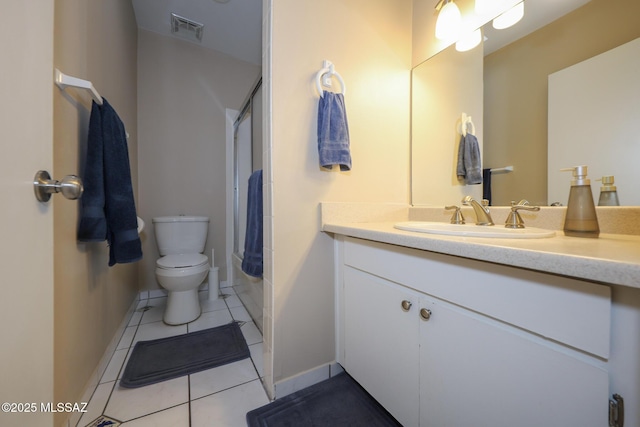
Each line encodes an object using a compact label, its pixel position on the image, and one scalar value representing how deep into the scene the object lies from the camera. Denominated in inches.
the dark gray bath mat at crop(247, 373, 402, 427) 36.8
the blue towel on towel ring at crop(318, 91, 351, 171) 41.7
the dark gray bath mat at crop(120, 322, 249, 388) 47.1
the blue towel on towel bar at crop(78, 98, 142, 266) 39.5
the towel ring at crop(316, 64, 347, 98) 42.1
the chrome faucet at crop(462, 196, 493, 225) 39.2
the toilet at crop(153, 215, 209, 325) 66.2
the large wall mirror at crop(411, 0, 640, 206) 31.3
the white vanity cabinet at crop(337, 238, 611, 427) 17.5
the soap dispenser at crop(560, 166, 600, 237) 28.7
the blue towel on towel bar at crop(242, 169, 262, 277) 53.5
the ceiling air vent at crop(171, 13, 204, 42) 81.7
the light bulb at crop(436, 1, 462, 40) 45.8
